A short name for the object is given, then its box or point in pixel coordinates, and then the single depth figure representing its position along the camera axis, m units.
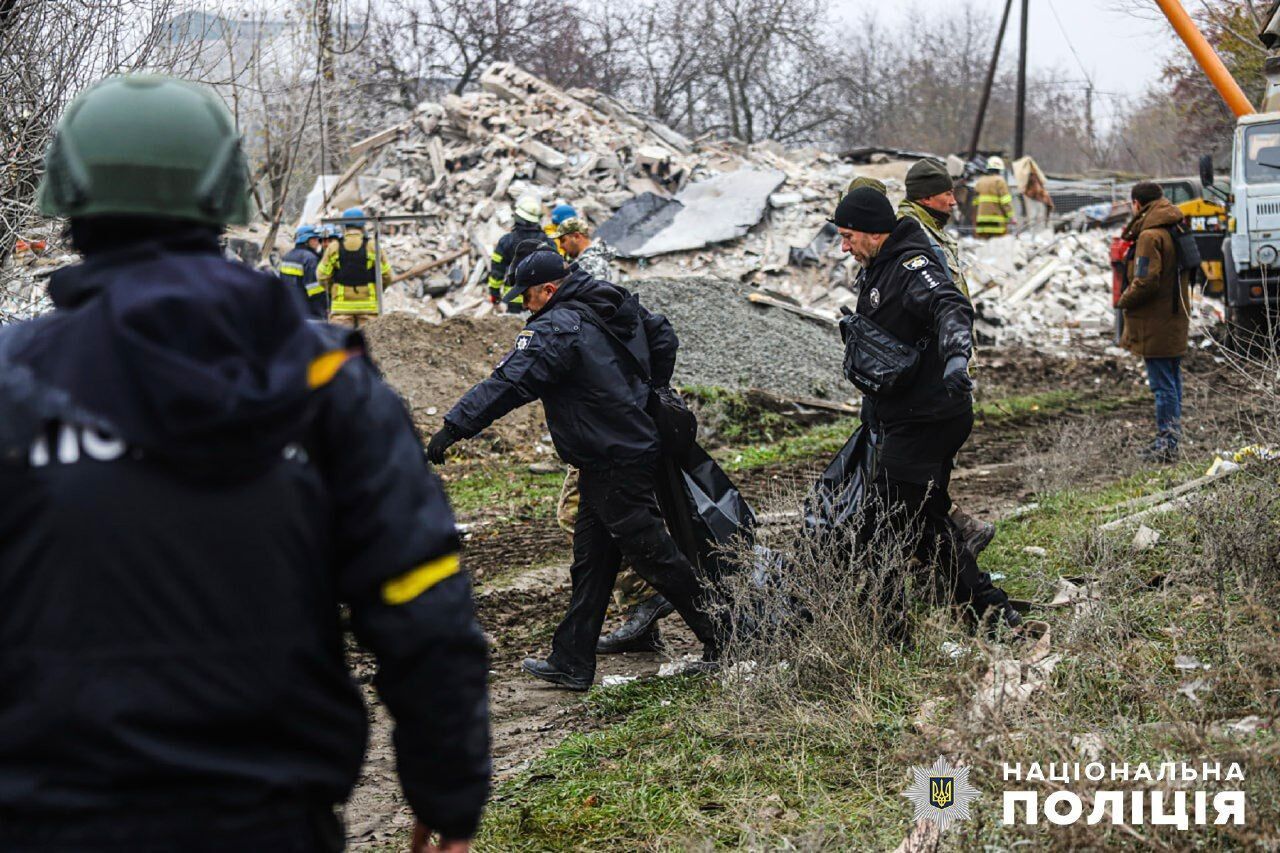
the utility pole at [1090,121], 51.28
